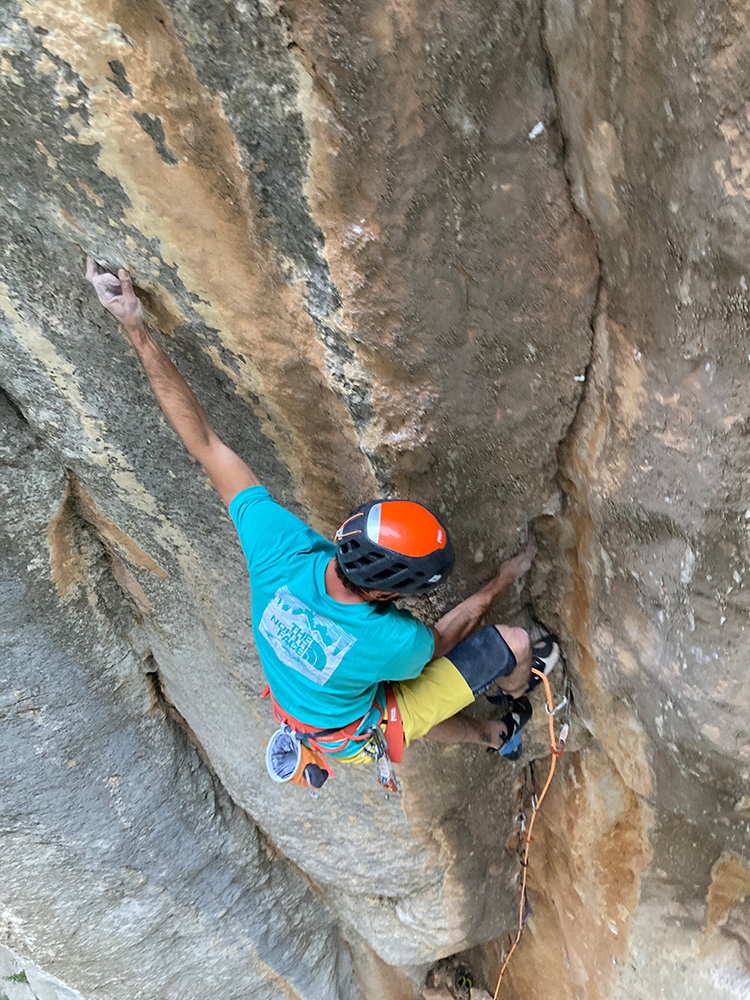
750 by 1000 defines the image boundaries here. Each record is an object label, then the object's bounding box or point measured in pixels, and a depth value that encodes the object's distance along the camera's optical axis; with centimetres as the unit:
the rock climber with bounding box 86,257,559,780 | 164
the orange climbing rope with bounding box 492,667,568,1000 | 226
